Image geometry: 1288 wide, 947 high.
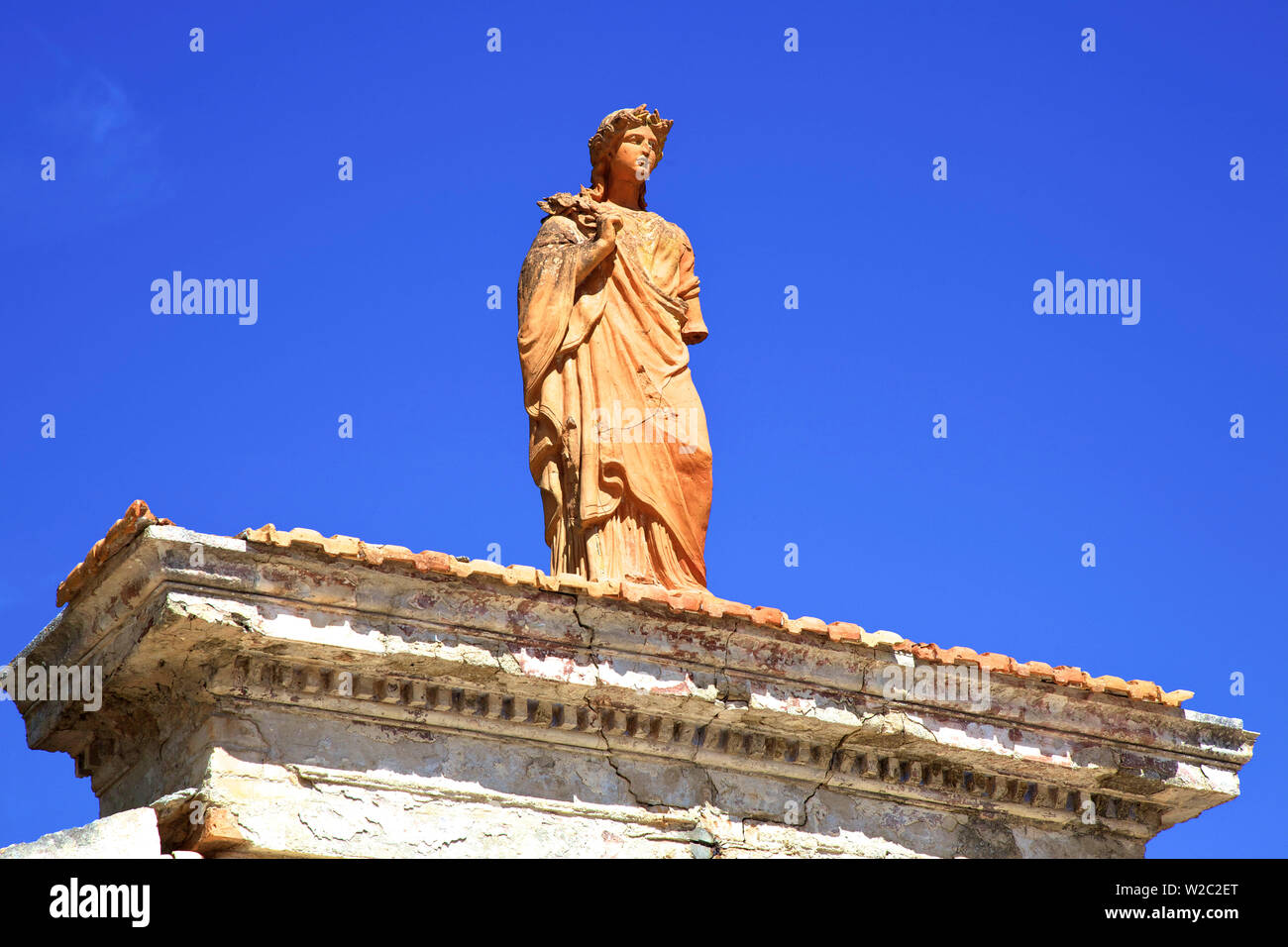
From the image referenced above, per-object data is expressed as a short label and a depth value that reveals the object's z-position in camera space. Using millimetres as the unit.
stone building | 18906
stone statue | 23875
